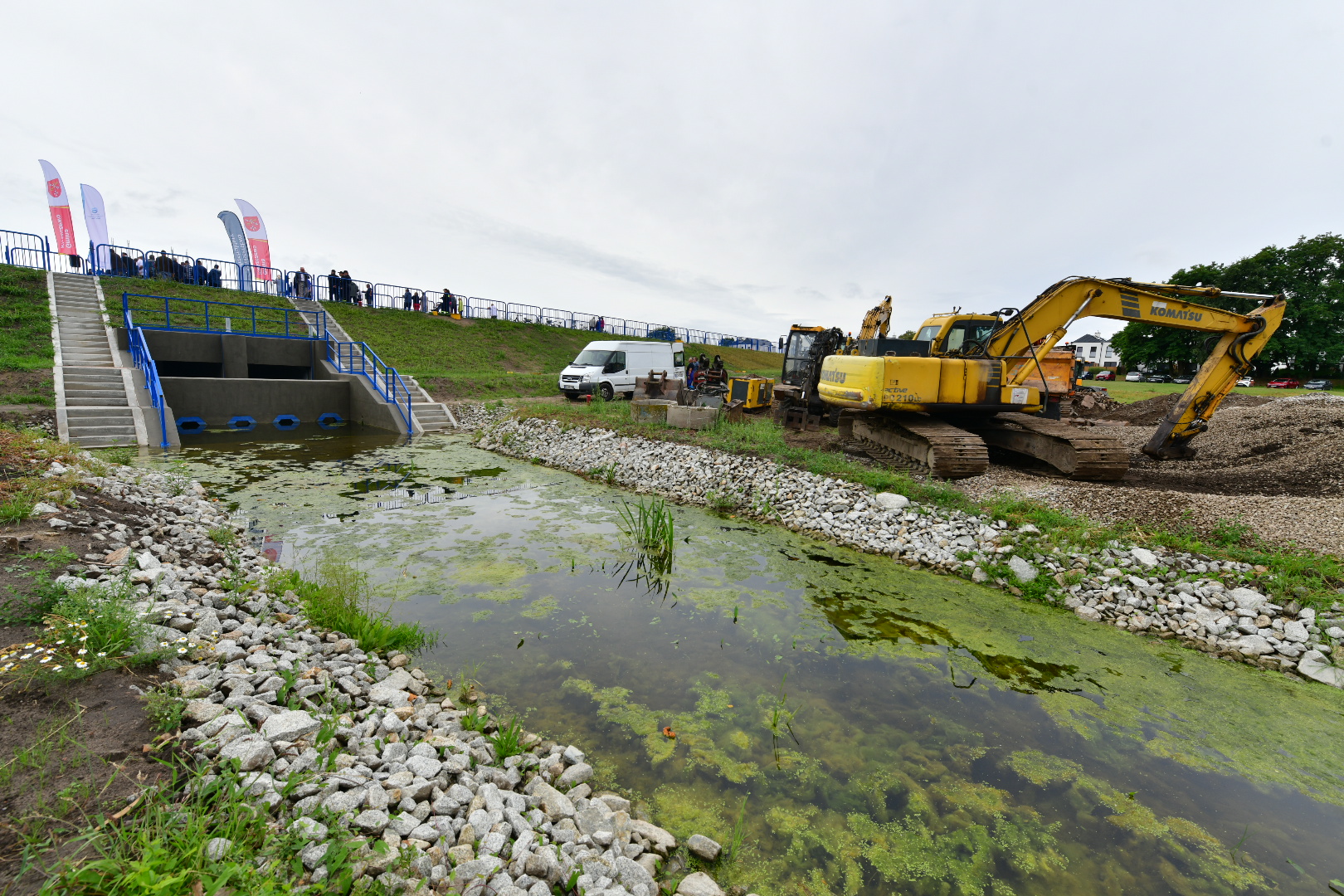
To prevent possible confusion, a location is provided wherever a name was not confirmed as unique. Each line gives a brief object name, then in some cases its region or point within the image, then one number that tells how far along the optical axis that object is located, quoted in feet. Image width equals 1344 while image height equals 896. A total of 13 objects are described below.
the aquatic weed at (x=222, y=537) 19.36
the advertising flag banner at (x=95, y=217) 82.74
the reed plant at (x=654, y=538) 22.61
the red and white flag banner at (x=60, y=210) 78.95
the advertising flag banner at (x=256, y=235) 93.30
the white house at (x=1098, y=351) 270.67
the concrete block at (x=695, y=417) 41.24
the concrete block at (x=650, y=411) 45.06
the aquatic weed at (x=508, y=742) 10.85
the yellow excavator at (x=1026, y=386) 28.25
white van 64.69
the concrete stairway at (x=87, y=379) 37.76
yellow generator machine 51.90
